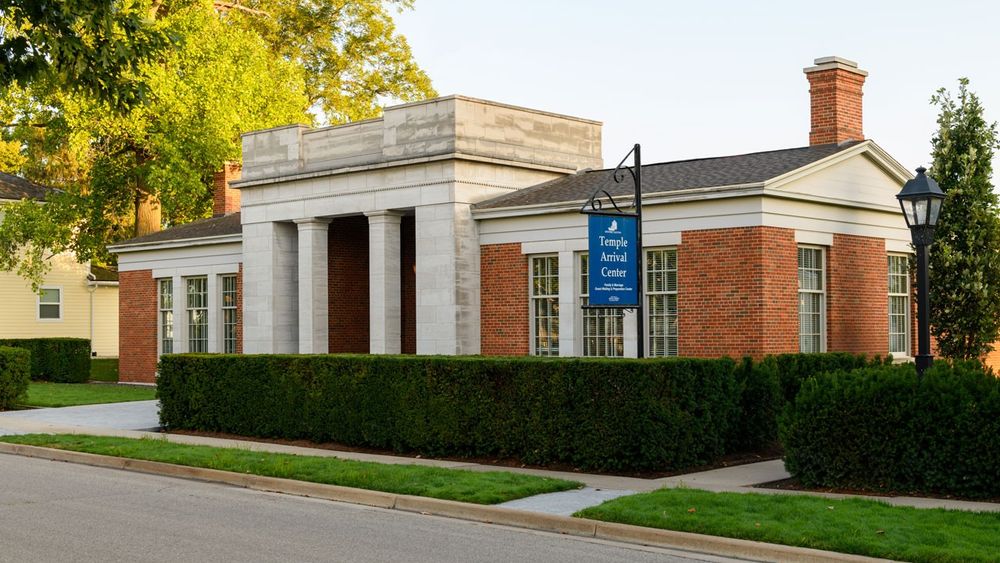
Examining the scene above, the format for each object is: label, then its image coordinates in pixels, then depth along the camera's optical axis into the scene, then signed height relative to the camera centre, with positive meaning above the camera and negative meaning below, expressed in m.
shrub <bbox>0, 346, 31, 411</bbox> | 25.67 -1.02
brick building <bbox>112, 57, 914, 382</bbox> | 21.23 +1.74
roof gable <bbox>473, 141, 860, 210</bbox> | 21.92 +3.00
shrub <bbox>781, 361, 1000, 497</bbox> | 12.44 -1.23
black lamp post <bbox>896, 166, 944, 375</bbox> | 14.23 +1.38
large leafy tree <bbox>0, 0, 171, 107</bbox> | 15.99 +3.98
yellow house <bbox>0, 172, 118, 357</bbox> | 48.34 +1.14
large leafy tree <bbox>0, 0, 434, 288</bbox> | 37.88 +6.66
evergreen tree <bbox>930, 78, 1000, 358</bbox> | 23.34 +1.68
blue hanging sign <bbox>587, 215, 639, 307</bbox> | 16.92 +0.92
